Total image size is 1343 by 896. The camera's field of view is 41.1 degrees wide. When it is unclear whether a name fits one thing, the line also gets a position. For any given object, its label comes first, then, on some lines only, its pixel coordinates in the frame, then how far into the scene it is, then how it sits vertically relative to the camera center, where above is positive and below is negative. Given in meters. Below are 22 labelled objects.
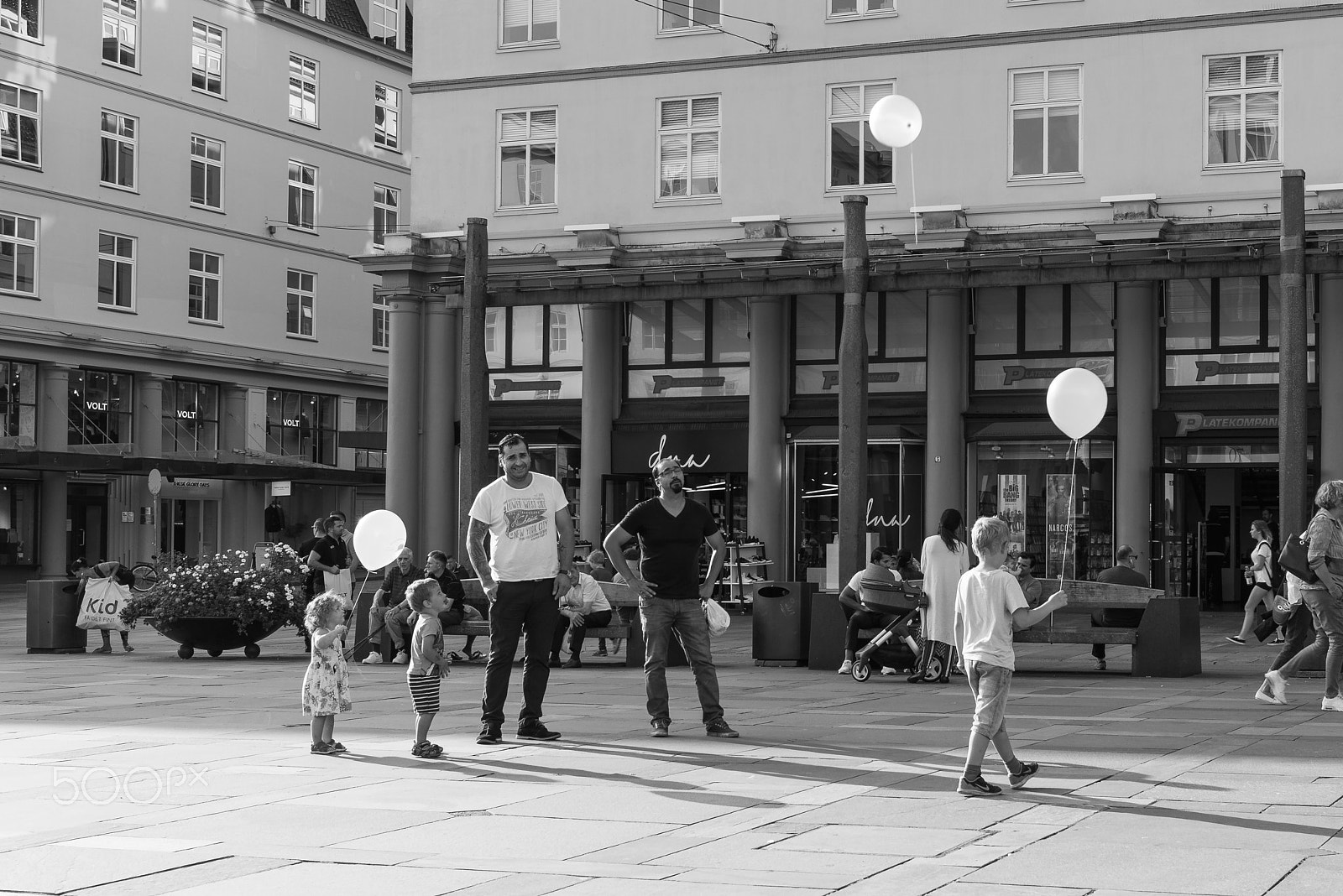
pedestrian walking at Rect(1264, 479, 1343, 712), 13.29 -0.60
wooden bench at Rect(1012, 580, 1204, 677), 16.95 -1.30
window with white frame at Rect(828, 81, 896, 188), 30.94 +6.15
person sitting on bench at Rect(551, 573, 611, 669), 18.59 -1.24
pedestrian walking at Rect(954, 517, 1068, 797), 8.75 -0.71
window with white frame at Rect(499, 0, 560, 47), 33.53 +8.87
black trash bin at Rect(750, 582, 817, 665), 18.67 -1.35
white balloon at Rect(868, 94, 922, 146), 19.72 +4.15
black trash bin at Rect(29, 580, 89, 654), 22.06 -1.56
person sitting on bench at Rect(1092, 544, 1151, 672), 17.86 -0.92
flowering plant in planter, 20.30 -1.18
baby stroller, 16.62 -1.24
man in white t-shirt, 11.32 -0.44
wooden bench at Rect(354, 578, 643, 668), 19.00 -1.43
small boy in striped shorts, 10.55 -1.01
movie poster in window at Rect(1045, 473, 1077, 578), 29.84 -0.44
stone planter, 20.39 -1.61
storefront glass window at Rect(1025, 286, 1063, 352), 30.39 +3.03
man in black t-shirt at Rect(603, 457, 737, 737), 11.68 -0.52
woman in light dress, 15.86 -0.73
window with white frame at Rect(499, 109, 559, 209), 33.25 +6.29
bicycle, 21.08 -0.86
